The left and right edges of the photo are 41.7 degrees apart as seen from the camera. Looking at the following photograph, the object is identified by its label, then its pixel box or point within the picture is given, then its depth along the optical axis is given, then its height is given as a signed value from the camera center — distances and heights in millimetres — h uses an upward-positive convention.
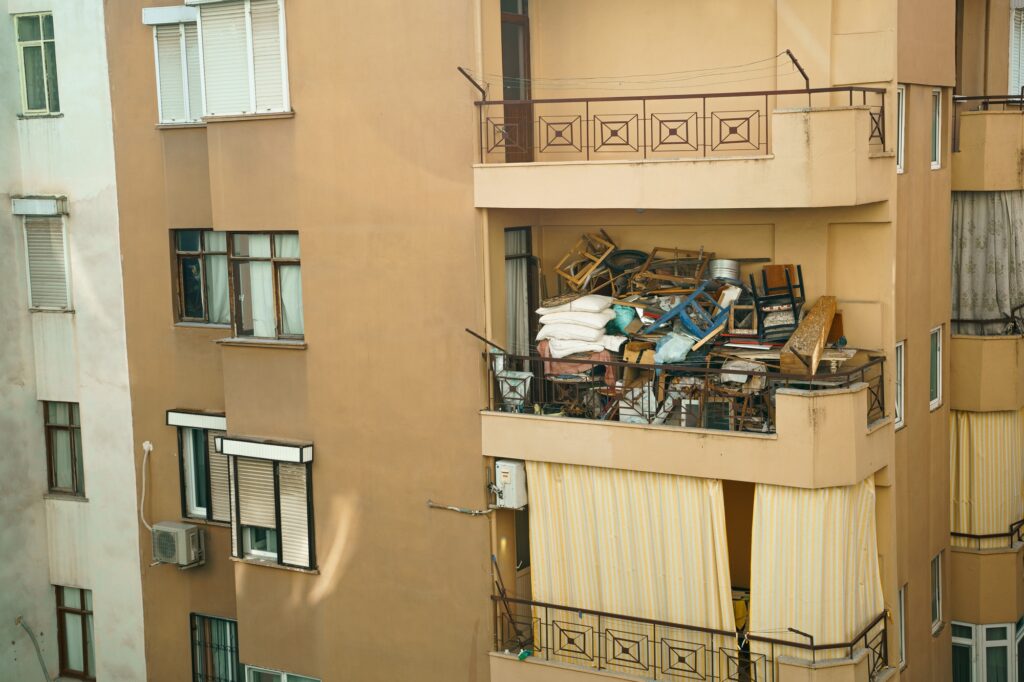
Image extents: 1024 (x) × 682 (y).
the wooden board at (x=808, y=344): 15523 -1412
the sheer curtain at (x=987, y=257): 19375 -565
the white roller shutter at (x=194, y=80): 20297 +2427
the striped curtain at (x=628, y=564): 16203 -4175
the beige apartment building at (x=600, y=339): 15844 -1411
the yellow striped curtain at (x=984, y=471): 19438 -3671
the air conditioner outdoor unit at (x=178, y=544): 20844 -4694
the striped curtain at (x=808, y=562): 15422 -3915
